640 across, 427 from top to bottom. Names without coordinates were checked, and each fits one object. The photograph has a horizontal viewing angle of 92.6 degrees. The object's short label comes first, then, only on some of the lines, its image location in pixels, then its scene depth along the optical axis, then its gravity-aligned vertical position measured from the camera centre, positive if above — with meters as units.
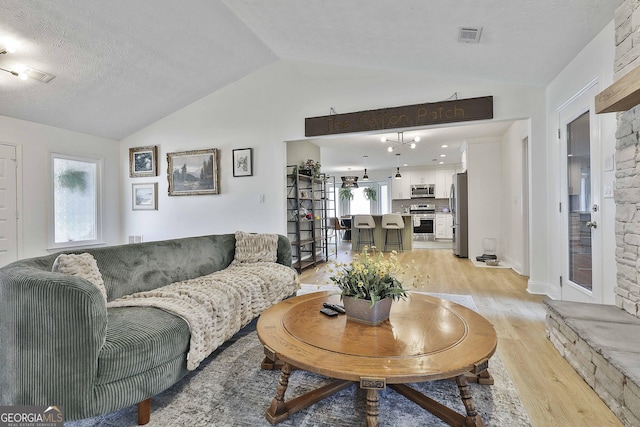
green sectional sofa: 1.32 -0.61
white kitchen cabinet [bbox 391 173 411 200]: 10.01 +0.75
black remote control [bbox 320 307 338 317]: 1.75 -0.59
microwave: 9.76 +0.62
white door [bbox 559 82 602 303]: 2.48 +0.08
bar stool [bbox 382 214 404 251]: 7.27 -0.33
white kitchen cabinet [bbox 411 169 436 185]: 9.78 +1.07
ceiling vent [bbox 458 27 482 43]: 2.62 +1.54
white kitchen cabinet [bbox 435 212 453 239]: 9.19 -0.50
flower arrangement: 1.63 -0.38
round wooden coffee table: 1.17 -0.60
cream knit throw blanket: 1.80 -0.60
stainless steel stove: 9.58 -0.42
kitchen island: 7.54 -0.64
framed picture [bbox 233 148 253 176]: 4.78 +0.79
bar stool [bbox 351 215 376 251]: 7.52 -0.39
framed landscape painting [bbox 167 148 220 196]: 5.00 +0.67
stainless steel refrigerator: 6.14 -0.12
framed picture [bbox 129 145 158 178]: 5.33 +0.92
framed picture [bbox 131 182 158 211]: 5.34 +0.30
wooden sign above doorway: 3.72 +1.23
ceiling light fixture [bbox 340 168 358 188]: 9.37 +0.88
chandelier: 5.97 +1.45
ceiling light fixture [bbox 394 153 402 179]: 8.26 +1.43
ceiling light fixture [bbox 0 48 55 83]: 3.26 +1.55
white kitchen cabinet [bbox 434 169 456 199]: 9.64 +0.87
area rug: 1.46 -1.01
